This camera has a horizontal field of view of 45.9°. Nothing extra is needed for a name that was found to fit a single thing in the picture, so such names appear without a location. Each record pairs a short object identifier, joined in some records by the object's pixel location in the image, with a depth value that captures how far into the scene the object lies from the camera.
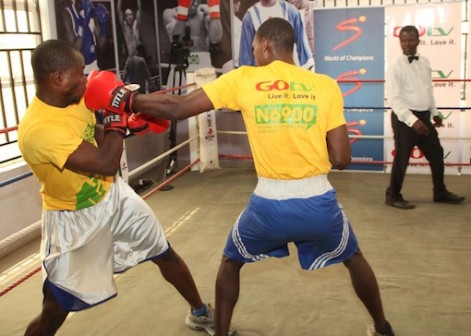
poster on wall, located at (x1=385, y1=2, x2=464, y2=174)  4.58
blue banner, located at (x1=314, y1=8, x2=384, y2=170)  4.82
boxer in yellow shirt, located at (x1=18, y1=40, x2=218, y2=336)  1.69
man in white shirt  3.61
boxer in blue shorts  1.69
